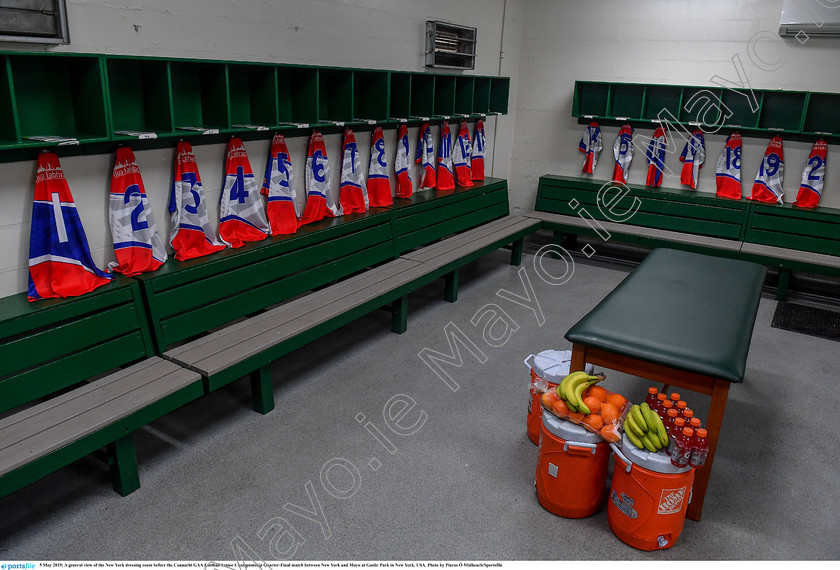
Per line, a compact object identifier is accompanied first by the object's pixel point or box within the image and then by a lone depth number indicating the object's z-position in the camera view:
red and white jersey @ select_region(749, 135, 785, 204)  5.74
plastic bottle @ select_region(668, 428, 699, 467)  2.28
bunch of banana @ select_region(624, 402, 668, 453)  2.35
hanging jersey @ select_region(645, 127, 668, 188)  6.32
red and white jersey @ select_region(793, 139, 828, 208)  5.54
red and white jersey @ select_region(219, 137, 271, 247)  3.73
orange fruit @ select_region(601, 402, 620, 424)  2.48
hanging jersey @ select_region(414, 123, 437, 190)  5.50
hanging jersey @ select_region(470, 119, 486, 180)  6.23
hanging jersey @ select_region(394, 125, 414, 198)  5.18
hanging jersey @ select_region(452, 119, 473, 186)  5.99
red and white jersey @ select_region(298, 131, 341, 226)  4.31
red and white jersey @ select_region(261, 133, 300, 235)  3.98
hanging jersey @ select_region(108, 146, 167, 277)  3.11
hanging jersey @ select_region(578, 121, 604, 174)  6.60
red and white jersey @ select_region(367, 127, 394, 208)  4.91
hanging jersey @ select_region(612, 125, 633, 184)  6.45
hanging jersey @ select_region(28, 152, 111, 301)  2.79
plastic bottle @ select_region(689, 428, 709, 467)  2.28
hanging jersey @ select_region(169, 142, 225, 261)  3.42
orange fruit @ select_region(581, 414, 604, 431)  2.46
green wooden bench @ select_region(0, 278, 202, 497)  2.36
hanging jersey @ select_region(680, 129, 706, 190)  6.13
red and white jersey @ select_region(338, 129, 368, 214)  4.58
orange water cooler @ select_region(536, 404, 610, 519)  2.48
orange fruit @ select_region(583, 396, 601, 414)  2.51
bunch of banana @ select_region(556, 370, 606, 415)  2.47
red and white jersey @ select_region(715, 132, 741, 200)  5.93
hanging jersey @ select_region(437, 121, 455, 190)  5.74
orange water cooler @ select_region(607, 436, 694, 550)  2.33
